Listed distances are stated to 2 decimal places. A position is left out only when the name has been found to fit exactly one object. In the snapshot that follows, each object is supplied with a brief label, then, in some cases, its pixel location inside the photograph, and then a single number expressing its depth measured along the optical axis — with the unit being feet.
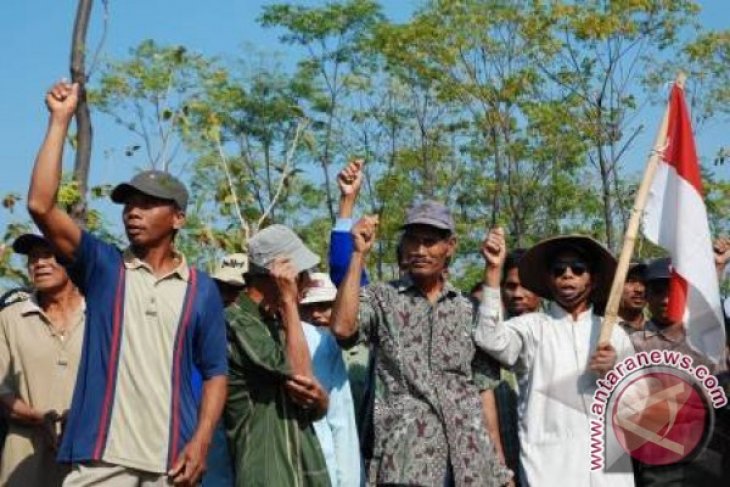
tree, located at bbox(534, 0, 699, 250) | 73.26
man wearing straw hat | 16.55
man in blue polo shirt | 14.06
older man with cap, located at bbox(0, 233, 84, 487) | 17.84
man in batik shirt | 16.35
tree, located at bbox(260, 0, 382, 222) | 88.33
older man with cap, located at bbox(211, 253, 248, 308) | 20.62
